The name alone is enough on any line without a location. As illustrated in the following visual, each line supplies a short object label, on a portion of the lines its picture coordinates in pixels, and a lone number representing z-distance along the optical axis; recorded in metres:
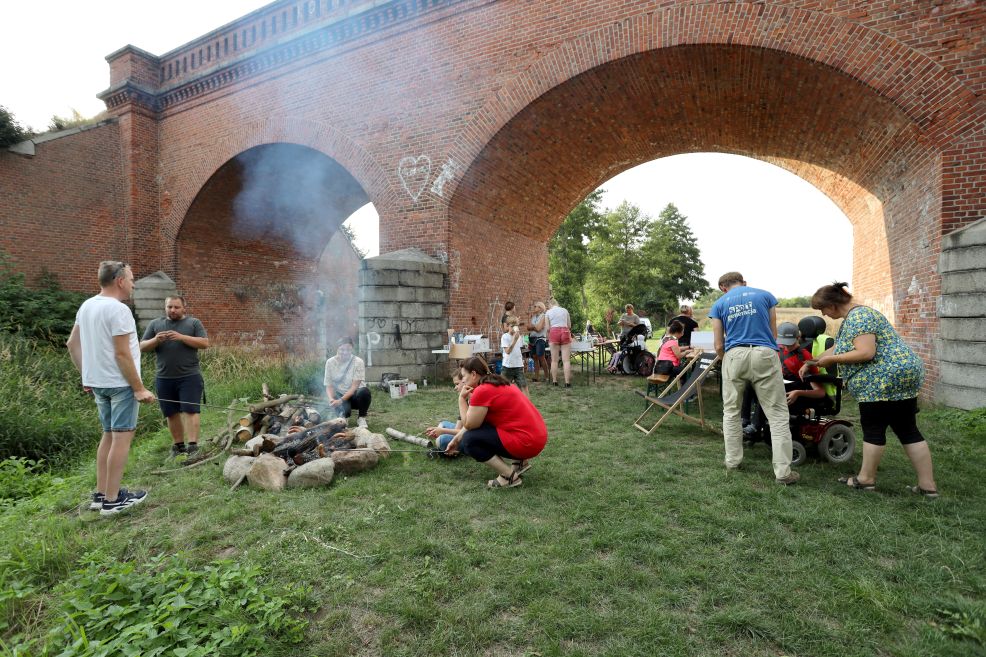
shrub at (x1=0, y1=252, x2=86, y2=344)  11.47
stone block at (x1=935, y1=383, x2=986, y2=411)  6.12
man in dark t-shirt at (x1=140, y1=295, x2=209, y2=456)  5.12
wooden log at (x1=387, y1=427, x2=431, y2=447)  5.34
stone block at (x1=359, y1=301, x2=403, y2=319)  9.62
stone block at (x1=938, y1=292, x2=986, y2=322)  6.13
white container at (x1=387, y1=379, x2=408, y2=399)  8.49
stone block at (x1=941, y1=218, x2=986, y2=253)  6.22
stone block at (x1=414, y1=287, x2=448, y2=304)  10.01
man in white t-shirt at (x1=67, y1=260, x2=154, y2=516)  3.67
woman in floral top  3.53
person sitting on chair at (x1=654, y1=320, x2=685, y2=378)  7.10
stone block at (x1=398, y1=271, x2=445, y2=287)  9.80
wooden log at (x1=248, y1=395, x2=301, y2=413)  5.87
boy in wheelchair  4.52
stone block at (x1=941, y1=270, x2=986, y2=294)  6.17
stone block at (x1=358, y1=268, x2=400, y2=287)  9.55
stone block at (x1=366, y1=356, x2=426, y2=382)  9.59
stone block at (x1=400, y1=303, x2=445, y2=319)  9.90
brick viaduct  7.13
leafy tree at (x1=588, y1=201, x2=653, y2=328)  39.28
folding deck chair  5.47
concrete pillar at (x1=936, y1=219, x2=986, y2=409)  6.15
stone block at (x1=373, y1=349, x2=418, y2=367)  9.69
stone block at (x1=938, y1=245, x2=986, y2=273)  6.20
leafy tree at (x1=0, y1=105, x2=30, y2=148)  12.37
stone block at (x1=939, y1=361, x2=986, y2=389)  6.13
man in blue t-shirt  4.03
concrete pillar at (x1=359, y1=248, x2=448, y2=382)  9.62
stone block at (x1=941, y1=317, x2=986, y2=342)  6.12
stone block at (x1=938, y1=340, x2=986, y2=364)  6.13
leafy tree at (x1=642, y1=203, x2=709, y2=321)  39.03
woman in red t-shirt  3.95
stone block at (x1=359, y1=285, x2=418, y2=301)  9.59
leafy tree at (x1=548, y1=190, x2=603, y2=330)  34.00
